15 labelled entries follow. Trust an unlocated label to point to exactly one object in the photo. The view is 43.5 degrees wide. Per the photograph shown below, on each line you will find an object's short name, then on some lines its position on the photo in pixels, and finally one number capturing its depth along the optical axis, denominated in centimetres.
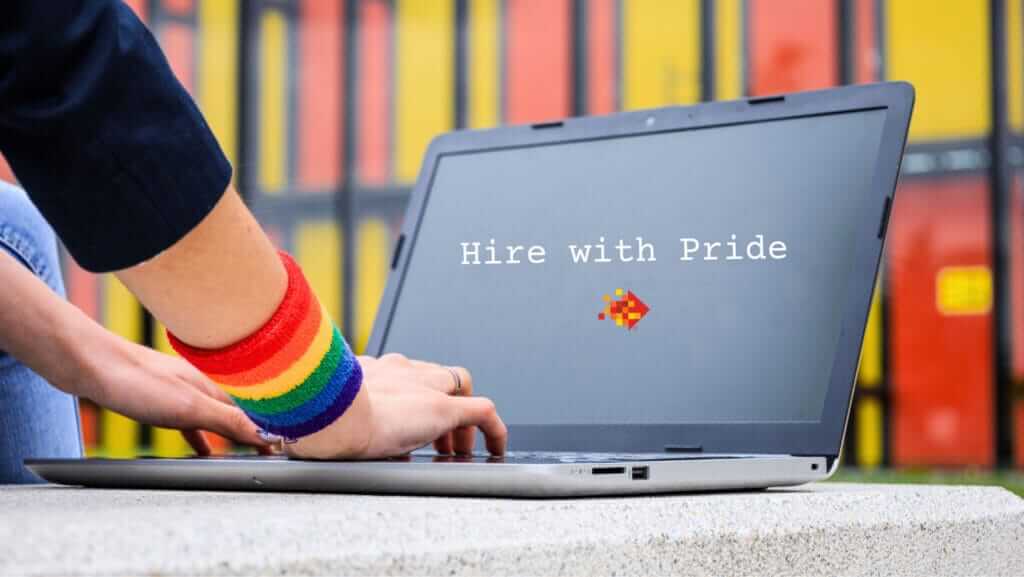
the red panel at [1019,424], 516
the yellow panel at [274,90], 659
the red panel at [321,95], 642
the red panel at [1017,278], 521
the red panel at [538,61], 604
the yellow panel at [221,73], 664
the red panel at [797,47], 560
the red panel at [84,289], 646
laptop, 99
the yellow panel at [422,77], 621
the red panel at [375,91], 633
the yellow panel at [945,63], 532
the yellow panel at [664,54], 580
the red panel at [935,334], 520
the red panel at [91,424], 647
